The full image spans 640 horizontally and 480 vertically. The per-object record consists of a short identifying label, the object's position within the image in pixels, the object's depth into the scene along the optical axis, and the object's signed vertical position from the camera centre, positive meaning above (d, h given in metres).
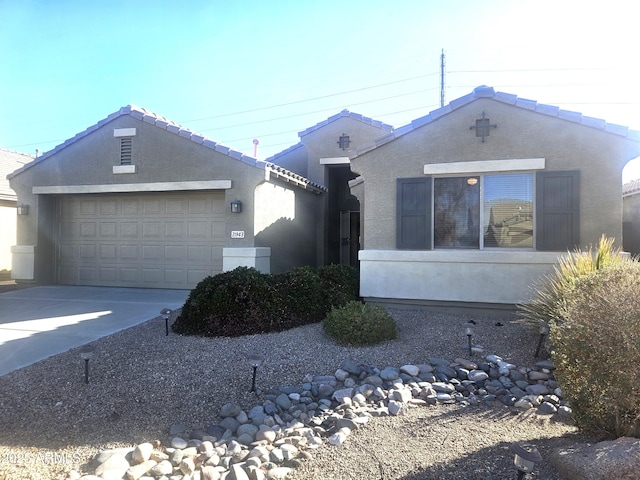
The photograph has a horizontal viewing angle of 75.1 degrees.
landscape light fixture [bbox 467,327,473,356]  5.38 -1.25
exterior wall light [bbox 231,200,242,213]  9.37 +0.74
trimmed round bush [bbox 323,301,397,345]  5.73 -1.21
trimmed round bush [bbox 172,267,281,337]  6.24 -1.07
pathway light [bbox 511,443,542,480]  2.37 -1.26
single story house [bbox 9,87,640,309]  7.10 +0.84
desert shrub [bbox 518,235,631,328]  5.55 -0.50
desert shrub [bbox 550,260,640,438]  2.76 -0.79
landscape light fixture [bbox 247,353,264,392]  4.36 -1.32
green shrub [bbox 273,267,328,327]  6.69 -0.95
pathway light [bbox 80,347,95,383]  4.37 -1.25
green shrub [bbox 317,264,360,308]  7.22 -0.81
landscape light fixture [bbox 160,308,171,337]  6.16 -1.16
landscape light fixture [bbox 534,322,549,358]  5.16 -1.13
